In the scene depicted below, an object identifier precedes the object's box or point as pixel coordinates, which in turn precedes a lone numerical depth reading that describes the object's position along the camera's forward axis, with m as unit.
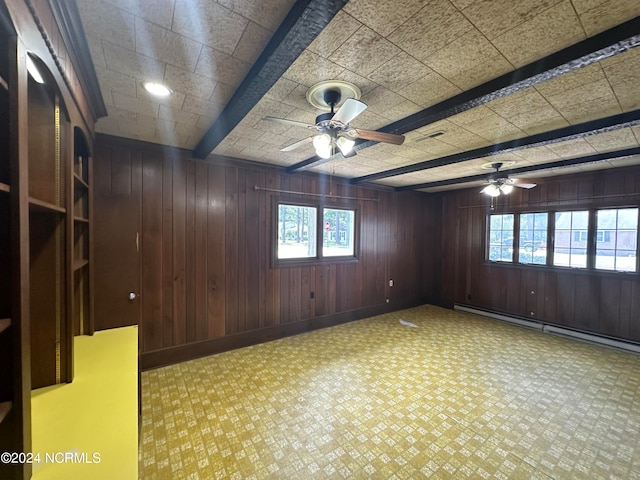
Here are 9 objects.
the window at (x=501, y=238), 5.30
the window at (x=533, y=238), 4.87
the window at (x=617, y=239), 4.01
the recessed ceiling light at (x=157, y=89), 1.89
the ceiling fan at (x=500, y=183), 3.76
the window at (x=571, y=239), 4.44
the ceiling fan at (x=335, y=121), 1.83
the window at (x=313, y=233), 4.35
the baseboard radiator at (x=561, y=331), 3.97
